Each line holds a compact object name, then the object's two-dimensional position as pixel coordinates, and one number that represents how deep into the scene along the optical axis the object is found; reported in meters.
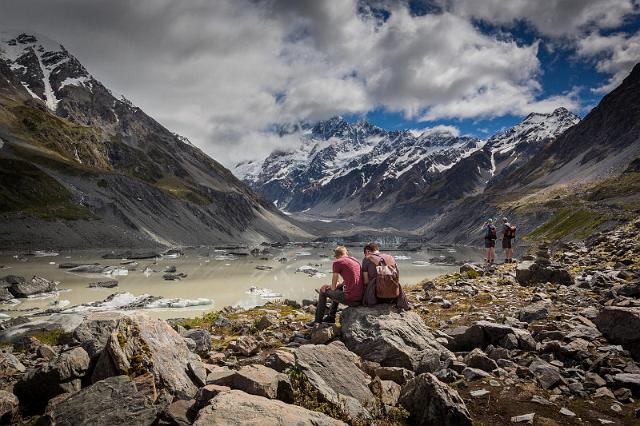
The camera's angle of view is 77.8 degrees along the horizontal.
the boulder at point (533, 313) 13.87
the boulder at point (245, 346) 12.41
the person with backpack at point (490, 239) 33.42
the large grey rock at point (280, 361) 8.79
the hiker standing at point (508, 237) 33.44
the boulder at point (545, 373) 9.13
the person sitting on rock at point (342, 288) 12.72
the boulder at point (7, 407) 7.68
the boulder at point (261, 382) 7.39
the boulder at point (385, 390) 8.44
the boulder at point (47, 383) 8.12
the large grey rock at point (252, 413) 6.31
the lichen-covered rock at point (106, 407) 6.93
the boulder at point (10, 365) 10.66
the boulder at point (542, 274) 20.07
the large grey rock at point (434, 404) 7.65
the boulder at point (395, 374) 9.63
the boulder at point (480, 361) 10.11
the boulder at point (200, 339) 12.62
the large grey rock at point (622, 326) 10.22
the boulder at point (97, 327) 10.46
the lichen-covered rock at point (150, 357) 8.24
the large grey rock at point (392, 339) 10.62
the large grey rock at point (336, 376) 7.79
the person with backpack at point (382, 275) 12.24
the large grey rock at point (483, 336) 11.48
